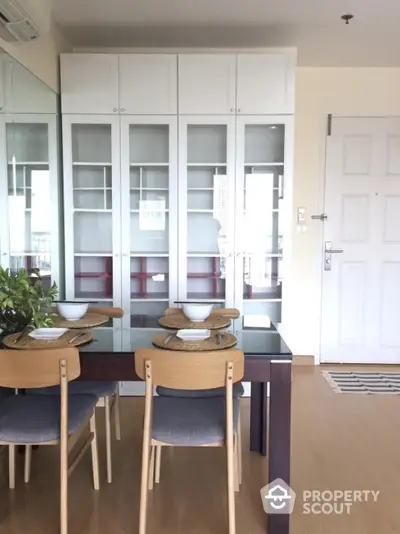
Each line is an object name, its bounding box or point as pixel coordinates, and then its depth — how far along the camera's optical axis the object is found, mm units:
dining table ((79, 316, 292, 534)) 1929
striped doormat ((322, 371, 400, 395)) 3676
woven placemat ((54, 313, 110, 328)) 2303
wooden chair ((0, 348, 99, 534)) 1798
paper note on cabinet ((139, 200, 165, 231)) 3643
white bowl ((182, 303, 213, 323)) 2422
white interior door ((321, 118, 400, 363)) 4215
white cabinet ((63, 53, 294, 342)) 3418
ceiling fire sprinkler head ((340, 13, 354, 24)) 3102
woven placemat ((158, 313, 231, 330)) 2320
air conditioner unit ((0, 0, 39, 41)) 2305
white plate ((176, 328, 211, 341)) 2080
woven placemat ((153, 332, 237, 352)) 1943
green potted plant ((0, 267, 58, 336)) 2158
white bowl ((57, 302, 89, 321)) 2410
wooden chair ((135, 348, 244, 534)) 1785
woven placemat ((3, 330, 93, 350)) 1948
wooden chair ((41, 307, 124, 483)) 2375
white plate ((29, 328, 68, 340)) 2072
